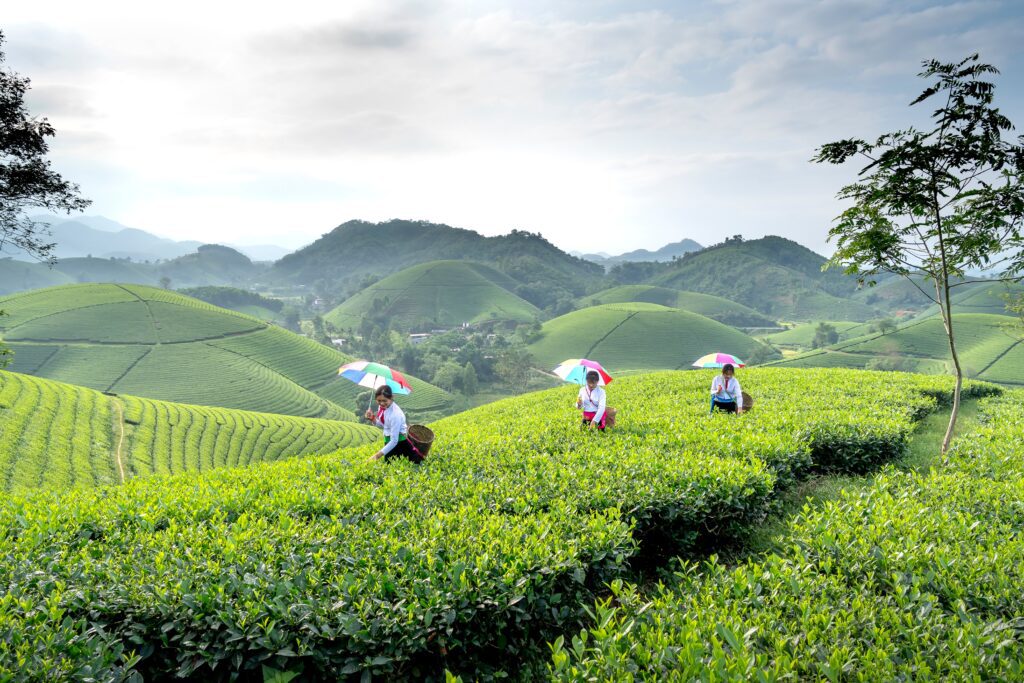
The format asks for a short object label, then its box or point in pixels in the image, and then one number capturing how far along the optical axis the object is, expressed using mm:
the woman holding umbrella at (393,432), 8398
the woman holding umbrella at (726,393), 11680
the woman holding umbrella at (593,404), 10352
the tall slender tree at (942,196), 7449
